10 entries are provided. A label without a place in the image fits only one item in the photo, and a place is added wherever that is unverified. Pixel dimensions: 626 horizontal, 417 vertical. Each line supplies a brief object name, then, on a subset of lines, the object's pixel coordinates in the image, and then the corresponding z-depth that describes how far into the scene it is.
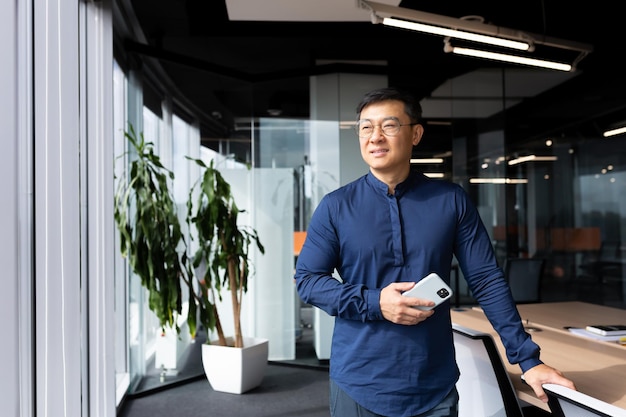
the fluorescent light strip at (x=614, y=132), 5.56
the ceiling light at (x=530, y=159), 5.92
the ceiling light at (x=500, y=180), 5.86
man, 1.53
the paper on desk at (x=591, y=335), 2.69
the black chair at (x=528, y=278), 4.58
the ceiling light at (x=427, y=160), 5.60
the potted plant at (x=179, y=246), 3.99
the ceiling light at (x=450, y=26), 3.42
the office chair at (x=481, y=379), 1.86
